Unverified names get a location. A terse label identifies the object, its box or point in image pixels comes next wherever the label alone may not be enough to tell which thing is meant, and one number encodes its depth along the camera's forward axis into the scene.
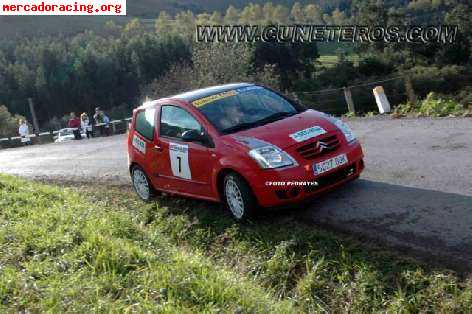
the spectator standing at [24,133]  31.11
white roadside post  15.48
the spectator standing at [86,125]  27.80
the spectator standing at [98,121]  29.98
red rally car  6.78
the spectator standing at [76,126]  28.66
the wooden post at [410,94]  14.64
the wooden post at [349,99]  16.91
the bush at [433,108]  12.70
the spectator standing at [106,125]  29.80
